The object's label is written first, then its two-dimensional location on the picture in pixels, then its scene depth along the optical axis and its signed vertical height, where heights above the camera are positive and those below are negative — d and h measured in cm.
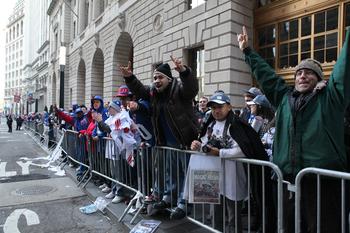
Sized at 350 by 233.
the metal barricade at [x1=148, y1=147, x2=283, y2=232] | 325 -91
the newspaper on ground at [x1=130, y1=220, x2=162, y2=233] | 439 -157
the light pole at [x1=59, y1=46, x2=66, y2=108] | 1323 +192
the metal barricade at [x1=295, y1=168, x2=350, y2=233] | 248 -65
